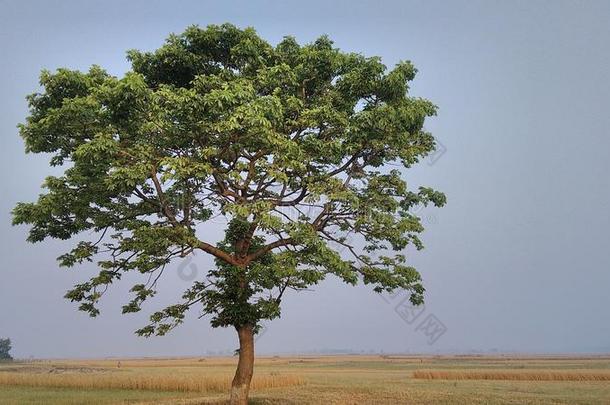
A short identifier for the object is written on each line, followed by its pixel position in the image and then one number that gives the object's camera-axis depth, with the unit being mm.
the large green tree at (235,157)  14555
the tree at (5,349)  130688
